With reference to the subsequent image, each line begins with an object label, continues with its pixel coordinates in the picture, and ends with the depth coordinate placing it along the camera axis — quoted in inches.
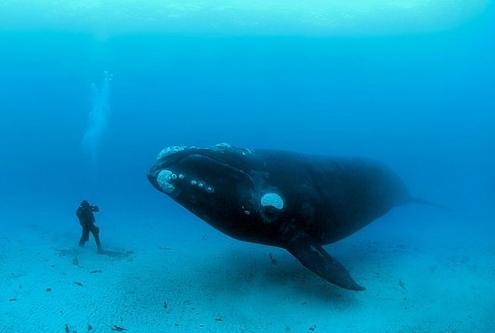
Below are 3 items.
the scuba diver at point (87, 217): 569.9
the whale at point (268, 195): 339.6
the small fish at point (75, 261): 479.2
